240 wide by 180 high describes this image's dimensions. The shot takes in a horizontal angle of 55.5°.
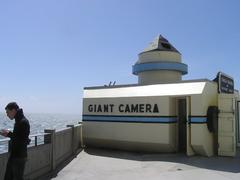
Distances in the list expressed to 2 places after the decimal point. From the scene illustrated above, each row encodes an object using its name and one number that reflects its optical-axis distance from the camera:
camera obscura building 8.62
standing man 4.24
